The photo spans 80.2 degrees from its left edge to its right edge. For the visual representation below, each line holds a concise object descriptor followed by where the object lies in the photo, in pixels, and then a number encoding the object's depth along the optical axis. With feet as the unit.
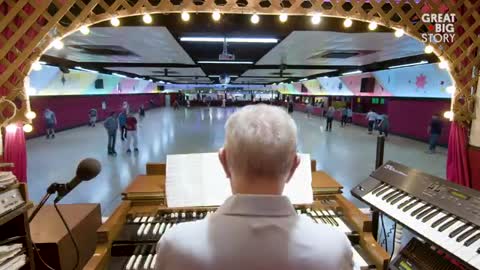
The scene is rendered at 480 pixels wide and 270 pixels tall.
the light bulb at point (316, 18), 8.24
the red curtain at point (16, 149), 7.53
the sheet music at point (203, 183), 6.51
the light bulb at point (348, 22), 8.37
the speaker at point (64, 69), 29.39
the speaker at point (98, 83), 50.43
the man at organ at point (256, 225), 2.33
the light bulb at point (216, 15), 8.13
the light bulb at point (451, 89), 8.84
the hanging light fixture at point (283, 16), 8.24
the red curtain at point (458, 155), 8.96
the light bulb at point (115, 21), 8.21
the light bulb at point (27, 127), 7.74
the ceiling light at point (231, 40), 17.97
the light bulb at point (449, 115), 8.91
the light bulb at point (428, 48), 8.58
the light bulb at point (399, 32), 8.70
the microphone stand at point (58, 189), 4.67
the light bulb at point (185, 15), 8.08
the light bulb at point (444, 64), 8.76
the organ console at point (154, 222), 5.26
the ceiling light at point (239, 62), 29.45
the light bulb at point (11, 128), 7.45
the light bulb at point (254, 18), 8.02
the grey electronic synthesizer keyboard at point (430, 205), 4.75
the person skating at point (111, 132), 26.15
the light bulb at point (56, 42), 7.64
